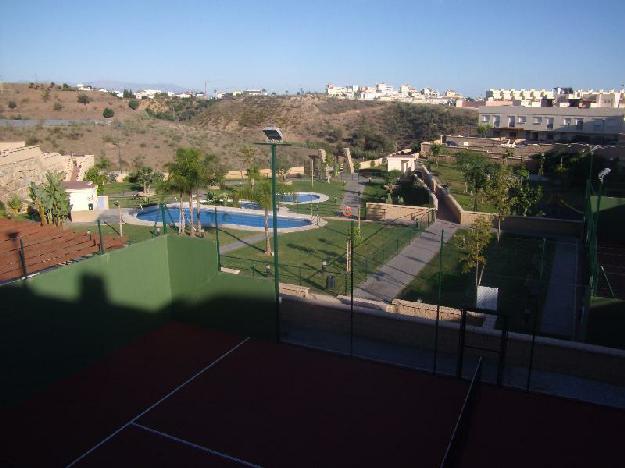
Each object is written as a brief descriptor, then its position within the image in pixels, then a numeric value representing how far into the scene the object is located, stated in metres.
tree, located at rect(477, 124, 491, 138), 67.56
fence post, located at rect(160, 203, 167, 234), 15.04
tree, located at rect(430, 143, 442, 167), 54.25
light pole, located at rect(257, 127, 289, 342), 11.58
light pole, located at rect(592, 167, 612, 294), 13.10
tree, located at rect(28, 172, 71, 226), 29.17
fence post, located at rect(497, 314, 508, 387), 10.55
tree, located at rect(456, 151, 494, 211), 35.56
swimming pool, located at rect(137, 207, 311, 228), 32.25
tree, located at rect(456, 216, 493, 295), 17.92
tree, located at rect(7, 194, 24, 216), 33.44
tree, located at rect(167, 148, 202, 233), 27.80
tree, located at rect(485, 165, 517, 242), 24.16
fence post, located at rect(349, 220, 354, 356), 12.76
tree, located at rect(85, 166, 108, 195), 40.09
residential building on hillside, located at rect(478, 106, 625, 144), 59.50
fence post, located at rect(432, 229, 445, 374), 11.98
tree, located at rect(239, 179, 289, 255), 26.14
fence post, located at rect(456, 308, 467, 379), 11.08
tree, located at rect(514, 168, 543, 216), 29.04
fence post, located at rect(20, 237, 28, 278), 11.68
